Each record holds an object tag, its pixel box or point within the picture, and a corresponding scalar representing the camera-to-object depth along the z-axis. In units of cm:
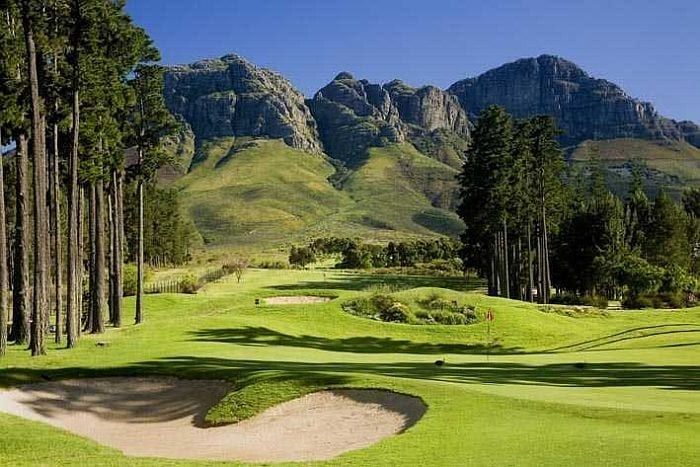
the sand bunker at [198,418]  1530
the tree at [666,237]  7829
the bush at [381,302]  4122
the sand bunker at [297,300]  4681
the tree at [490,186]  5897
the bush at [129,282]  5516
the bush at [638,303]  5619
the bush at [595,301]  5582
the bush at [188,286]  5677
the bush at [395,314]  4019
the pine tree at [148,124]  3759
